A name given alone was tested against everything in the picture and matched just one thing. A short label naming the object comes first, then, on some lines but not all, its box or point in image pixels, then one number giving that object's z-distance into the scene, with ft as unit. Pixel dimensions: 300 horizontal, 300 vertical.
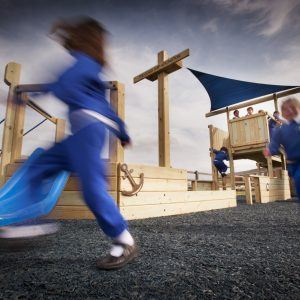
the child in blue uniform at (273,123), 23.71
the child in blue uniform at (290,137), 8.41
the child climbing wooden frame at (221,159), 26.24
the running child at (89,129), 4.53
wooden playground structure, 11.21
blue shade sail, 26.22
